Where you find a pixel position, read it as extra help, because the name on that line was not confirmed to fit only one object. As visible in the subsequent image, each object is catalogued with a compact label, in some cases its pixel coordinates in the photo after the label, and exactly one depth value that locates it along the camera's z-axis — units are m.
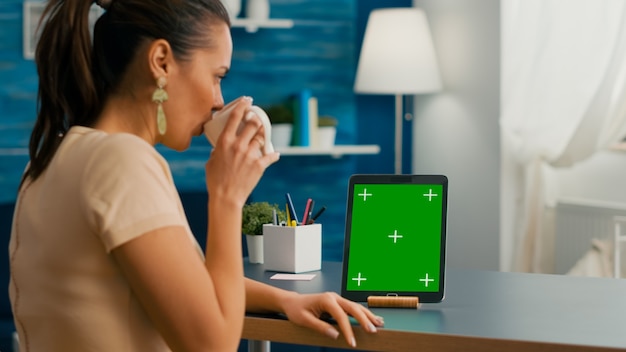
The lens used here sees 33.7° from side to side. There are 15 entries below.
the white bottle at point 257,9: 4.63
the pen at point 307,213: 2.47
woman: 1.39
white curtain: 3.98
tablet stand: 1.94
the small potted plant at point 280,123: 4.60
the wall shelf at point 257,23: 4.58
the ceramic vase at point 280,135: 4.60
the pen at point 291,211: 2.46
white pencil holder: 2.38
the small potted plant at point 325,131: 4.72
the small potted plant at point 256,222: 2.52
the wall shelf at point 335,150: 4.60
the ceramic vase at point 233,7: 4.55
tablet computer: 2.00
